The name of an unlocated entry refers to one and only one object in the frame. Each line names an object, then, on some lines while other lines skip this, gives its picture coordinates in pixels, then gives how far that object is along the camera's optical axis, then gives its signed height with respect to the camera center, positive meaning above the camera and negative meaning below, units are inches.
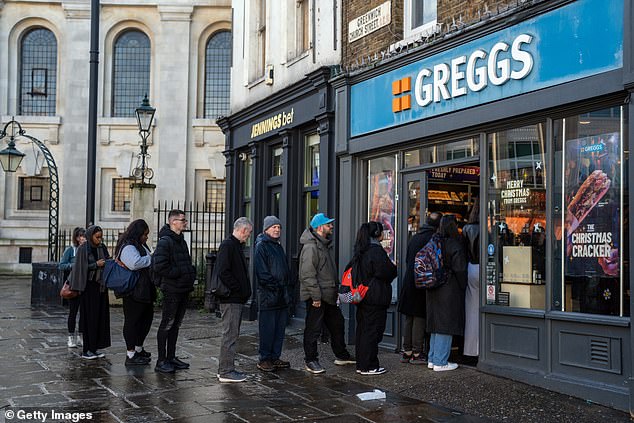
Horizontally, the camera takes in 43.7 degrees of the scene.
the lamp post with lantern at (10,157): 759.7 +69.9
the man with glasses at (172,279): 367.6 -22.4
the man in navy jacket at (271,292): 369.1 -28.2
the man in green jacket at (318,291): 378.0 -28.6
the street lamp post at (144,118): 699.4 +99.8
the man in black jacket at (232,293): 351.6 -27.5
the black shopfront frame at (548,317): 291.6 -33.8
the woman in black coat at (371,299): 364.8 -30.5
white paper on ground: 312.7 -64.9
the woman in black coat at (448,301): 366.0 -31.5
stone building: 1204.5 +200.1
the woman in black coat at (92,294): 414.3 -34.0
